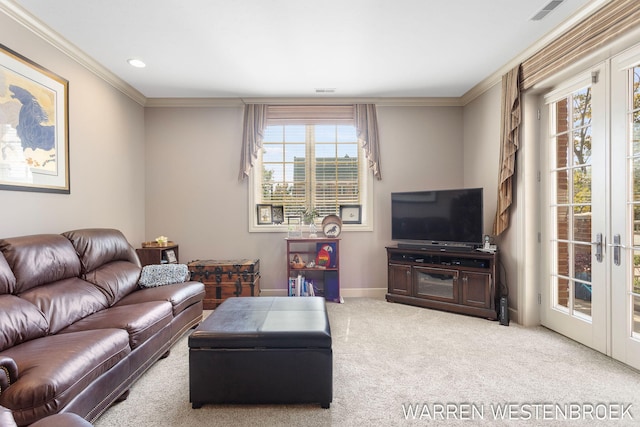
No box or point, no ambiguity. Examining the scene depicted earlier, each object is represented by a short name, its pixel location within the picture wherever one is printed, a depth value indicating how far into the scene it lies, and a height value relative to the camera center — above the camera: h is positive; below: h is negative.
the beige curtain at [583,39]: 2.21 +1.39
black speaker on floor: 3.36 -1.05
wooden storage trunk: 3.96 -0.83
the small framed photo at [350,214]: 4.62 -0.01
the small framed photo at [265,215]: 4.55 -0.02
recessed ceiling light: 3.28 +1.60
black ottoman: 1.95 -0.95
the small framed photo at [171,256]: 4.07 -0.55
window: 4.64 +0.65
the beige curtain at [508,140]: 3.33 +0.78
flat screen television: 3.68 -0.07
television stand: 3.55 -0.81
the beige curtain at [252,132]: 4.42 +1.14
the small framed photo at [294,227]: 4.52 -0.19
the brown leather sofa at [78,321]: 1.50 -0.74
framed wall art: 2.41 +0.74
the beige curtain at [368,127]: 4.46 +1.21
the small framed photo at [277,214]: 4.54 +0.00
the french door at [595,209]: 2.42 +0.03
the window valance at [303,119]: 4.43 +1.33
